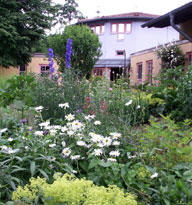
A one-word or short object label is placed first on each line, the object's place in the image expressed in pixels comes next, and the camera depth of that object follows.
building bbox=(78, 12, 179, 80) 26.78
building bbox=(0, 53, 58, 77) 22.89
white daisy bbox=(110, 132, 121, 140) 2.68
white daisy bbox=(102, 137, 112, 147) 2.55
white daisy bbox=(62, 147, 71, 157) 2.51
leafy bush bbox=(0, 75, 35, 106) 6.32
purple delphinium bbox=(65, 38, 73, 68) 6.04
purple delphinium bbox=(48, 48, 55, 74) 6.24
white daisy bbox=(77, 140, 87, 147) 2.55
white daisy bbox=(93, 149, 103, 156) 2.43
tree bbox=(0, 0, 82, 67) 16.98
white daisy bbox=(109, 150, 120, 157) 2.42
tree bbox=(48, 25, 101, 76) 14.70
